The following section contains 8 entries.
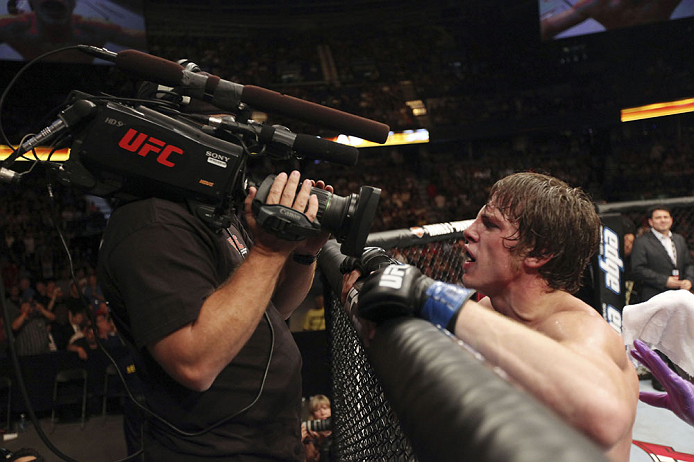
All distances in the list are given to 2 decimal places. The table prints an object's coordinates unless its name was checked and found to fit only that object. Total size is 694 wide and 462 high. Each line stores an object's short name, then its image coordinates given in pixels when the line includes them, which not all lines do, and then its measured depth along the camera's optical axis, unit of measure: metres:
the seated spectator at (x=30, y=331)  5.85
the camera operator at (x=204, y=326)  0.89
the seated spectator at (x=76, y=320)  6.08
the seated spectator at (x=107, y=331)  5.87
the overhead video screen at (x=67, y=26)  8.98
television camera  0.91
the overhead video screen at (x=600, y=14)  11.24
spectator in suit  4.33
